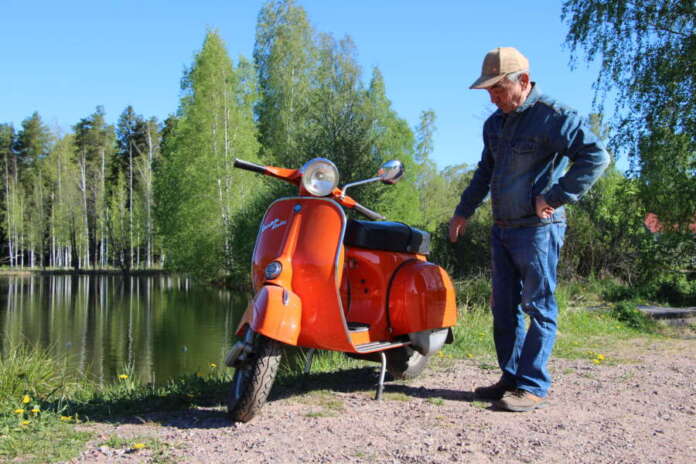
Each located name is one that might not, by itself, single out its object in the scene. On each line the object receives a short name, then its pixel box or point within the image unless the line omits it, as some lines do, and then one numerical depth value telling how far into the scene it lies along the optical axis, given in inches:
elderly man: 123.7
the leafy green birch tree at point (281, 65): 1219.9
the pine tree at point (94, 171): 1847.9
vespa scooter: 117.6
